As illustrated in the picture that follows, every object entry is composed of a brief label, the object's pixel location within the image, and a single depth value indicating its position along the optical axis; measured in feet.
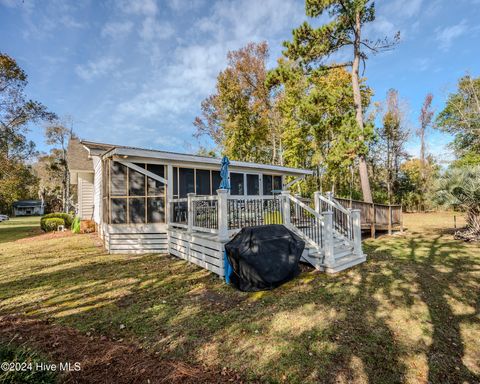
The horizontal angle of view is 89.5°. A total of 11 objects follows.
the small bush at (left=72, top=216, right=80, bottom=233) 42.73
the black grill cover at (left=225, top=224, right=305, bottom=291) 14.88
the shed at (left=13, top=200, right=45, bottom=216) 135.54
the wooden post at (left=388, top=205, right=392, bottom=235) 35.77
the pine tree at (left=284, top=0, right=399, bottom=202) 39.73
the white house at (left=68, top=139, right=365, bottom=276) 19.07
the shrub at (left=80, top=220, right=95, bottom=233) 42.34
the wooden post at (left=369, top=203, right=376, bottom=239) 33.58
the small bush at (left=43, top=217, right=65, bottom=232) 45.19
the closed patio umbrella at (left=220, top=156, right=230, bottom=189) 22.50
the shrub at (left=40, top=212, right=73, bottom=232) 46.83
